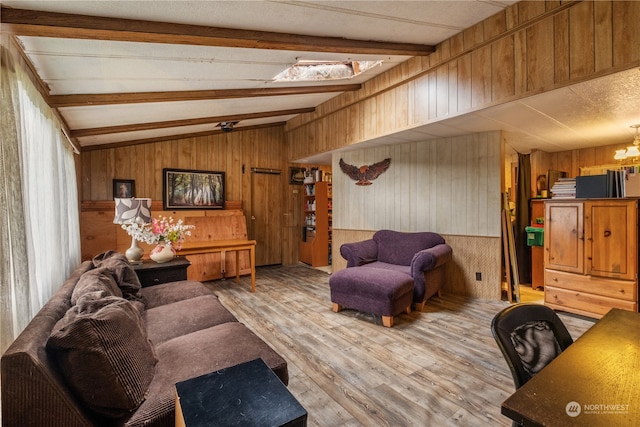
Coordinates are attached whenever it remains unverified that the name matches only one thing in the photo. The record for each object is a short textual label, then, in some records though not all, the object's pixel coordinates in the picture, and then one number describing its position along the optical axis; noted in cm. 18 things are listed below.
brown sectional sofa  93
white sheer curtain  119
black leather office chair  102
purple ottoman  294
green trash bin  409
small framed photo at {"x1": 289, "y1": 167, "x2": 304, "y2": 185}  653
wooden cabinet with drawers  287
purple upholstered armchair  326
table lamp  299
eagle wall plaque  474
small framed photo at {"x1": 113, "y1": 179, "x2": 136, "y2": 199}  469
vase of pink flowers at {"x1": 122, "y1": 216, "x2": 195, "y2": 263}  312
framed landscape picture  509
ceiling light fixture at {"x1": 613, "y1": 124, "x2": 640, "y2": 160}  340
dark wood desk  69
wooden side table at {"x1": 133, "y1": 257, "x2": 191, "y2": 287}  301
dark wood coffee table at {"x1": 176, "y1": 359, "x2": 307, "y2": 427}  85
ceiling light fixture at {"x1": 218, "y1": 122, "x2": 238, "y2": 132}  474
